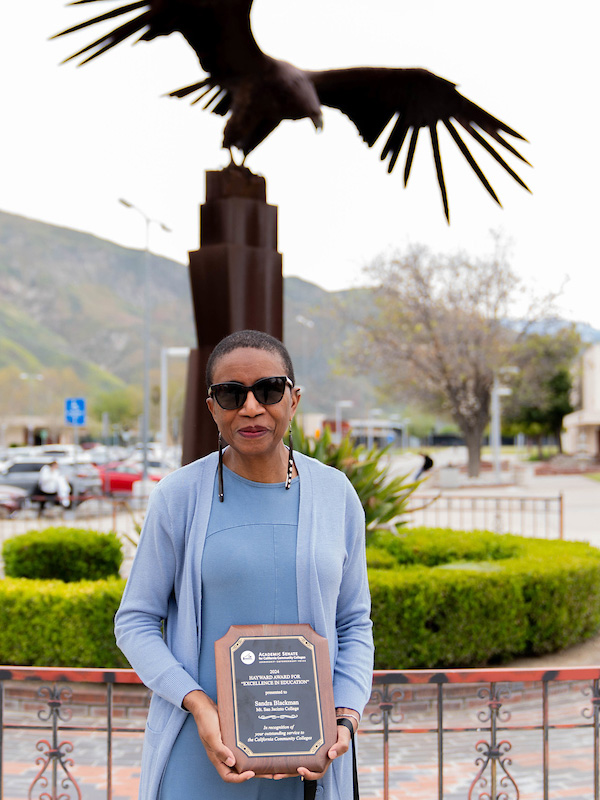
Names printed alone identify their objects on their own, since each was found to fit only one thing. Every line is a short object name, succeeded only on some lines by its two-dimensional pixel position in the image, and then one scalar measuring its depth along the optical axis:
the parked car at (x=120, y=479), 24.90
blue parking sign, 19.12
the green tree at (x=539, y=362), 31.42
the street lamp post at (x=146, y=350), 23.02
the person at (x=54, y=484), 19.45
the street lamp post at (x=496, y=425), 30.81
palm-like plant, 7.77
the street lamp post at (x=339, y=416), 49.94
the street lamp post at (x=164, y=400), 34.36
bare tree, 29.59
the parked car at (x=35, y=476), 21.33
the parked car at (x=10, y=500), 18.75
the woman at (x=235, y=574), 1.61
